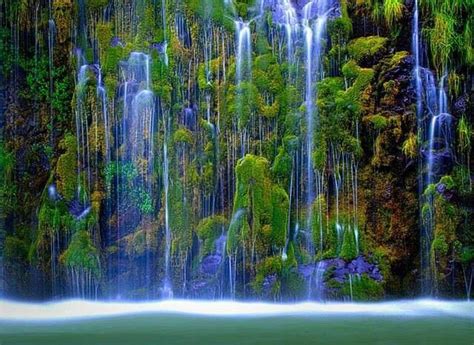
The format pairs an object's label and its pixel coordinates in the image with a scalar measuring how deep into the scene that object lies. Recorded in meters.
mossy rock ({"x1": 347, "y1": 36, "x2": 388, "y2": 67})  10.57
